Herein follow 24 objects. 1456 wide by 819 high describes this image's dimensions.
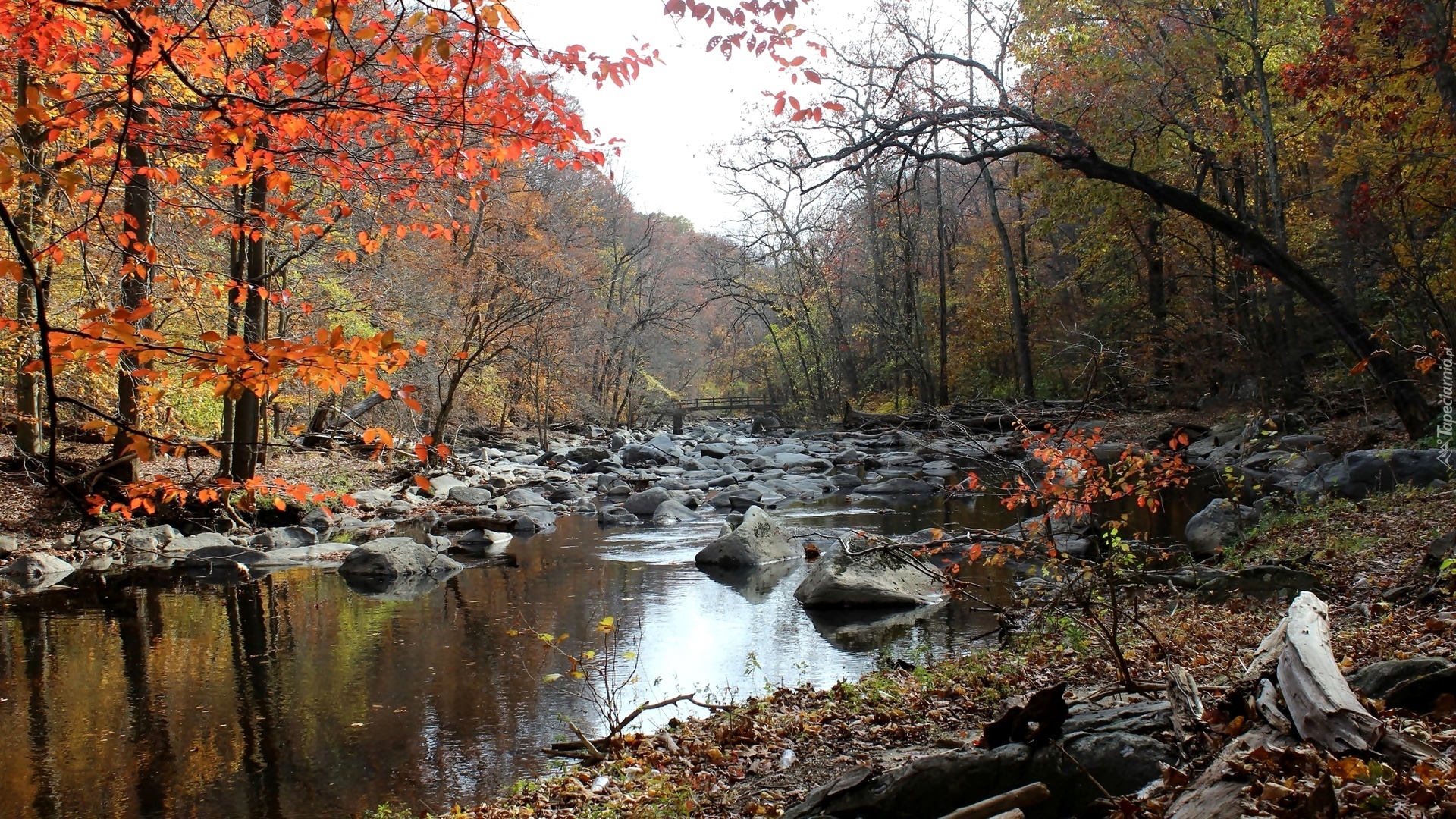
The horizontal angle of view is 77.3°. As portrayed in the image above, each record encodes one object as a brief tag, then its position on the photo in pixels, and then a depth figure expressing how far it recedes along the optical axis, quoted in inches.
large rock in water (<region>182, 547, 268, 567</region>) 453.4
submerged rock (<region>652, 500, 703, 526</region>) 606.9
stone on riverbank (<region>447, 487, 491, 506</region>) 649.6
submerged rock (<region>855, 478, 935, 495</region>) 669.9
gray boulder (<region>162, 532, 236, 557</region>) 470.9
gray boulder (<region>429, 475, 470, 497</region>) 665.6
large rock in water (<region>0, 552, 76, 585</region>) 407.5
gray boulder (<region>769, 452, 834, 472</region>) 840.3
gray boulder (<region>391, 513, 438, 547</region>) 522.1
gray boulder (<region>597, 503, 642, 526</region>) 593.3
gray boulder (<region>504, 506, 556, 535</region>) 567.2
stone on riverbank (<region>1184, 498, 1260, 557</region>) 384.5
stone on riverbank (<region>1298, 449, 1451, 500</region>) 370.5
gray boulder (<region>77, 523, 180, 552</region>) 449.1
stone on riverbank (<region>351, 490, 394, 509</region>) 603.5
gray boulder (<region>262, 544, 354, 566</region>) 464.4
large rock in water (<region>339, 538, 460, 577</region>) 429.7
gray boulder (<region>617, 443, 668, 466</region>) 933.8
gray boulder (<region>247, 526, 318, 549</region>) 484.7
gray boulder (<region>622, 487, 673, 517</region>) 634.2
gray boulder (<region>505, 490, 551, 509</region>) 653.9
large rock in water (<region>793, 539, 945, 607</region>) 354.0
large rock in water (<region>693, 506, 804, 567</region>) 443.8
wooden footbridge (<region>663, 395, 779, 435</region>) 1797.5
